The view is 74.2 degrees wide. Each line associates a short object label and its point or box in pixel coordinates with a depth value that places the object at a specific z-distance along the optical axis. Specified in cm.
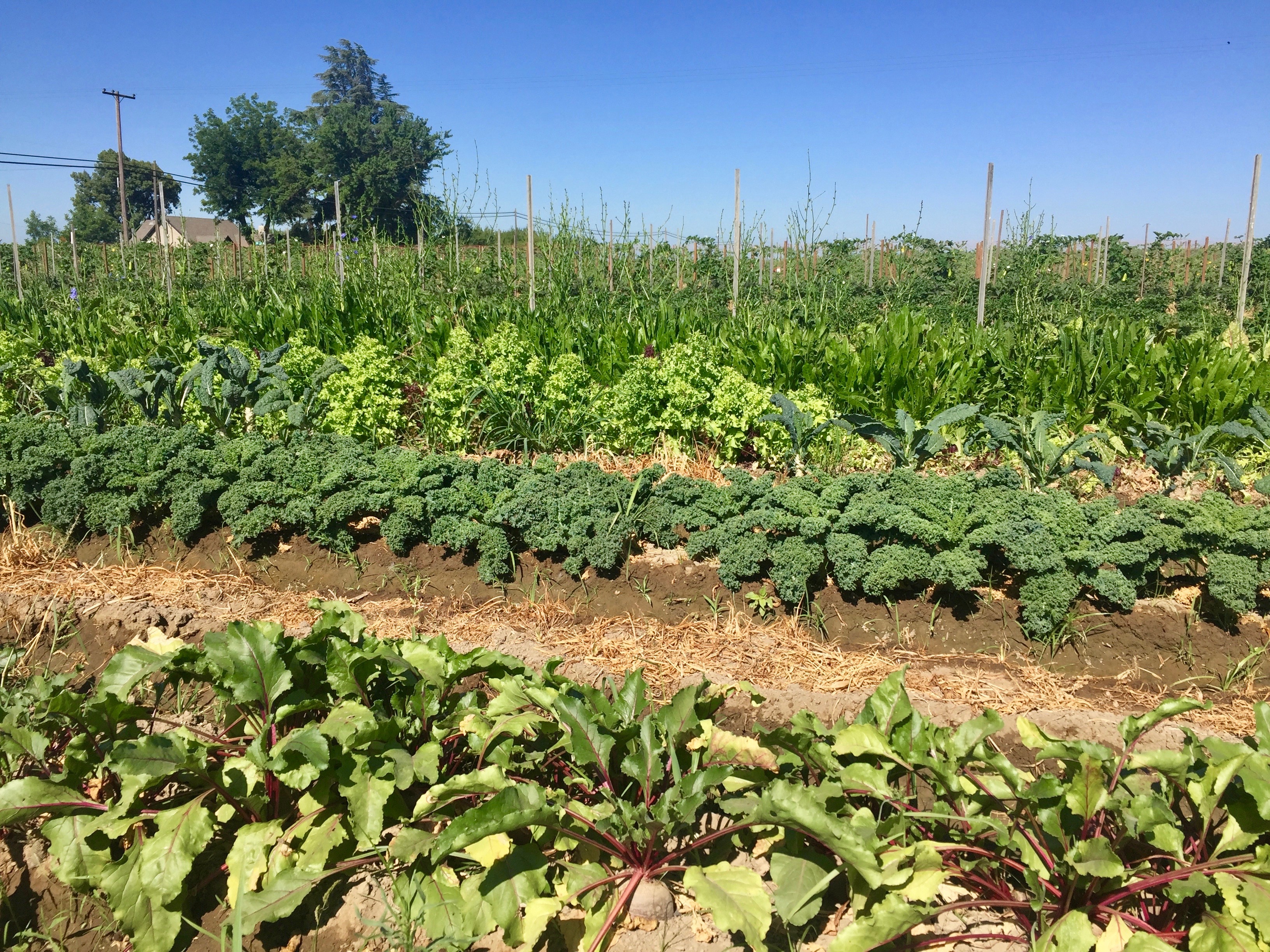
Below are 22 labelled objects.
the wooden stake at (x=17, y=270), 1820
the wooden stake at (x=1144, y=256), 2044
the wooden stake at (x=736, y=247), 1128
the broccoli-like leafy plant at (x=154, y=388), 517
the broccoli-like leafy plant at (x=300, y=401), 500
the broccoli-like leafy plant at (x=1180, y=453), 412
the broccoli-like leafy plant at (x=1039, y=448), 412
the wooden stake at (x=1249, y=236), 1157
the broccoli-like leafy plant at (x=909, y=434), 427
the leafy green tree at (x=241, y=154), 6044
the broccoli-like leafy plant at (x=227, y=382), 512
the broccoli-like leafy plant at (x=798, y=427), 466
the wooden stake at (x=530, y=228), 1098
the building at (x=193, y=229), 6072
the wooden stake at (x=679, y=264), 1557
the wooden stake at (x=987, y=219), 1045
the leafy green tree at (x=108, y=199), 7000
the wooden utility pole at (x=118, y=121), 2991
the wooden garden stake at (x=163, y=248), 1641
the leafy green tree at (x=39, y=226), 7656
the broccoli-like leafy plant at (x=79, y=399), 517
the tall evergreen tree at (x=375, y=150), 4656
